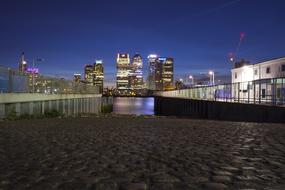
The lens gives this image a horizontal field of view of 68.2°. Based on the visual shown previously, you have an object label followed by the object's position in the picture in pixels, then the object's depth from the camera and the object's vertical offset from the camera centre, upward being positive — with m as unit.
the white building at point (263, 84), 16.09 +0.80
